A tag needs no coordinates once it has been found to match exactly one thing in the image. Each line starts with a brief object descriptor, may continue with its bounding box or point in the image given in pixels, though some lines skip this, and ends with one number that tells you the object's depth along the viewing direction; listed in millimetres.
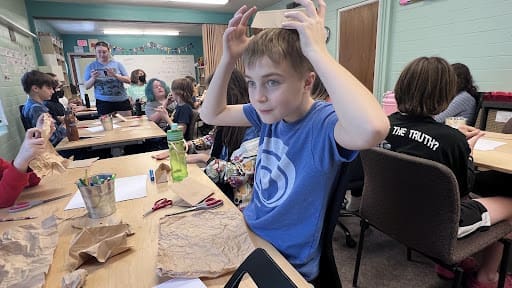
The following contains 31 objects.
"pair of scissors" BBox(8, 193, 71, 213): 1037
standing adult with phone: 3617
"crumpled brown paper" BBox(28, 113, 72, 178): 1138
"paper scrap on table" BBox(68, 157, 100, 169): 1554
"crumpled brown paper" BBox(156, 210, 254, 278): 645
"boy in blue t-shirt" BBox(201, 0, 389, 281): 587
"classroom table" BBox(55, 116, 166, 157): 2232
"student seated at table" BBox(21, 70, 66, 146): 2955
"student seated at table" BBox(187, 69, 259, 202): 1345
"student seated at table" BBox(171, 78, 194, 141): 2963
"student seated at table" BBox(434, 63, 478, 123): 2643
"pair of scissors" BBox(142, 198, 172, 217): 985
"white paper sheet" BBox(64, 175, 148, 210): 1080
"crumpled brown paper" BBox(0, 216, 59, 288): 642
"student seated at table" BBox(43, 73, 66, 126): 3470
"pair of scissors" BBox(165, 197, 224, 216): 965
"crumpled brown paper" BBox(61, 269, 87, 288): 624
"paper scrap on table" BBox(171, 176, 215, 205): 1020
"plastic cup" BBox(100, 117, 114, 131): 2756
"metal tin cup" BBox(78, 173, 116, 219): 921
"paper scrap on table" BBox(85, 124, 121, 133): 2767
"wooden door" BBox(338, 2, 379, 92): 4082
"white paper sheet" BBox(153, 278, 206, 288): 616
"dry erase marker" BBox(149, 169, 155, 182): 1288
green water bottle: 1291
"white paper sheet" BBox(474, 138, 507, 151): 1706
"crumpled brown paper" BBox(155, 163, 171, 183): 1250
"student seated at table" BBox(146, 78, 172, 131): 3606
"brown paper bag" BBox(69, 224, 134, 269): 700
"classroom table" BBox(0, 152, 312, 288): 651
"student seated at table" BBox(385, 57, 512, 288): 1242
